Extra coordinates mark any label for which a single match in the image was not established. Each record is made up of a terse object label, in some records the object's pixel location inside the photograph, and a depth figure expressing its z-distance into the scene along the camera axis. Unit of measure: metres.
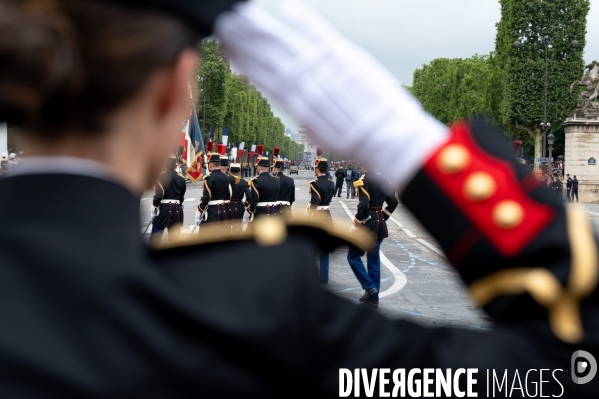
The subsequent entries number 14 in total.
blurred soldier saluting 0.97
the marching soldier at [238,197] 16.31
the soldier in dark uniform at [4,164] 40.13
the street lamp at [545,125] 42.88
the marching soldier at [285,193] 15.15
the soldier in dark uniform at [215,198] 15.54
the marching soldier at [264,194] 14.82
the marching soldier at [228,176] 15.99
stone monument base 40.28
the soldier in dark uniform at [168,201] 15.41
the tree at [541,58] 53.44
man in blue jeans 11.06
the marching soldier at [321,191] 13.89
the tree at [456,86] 67.55
